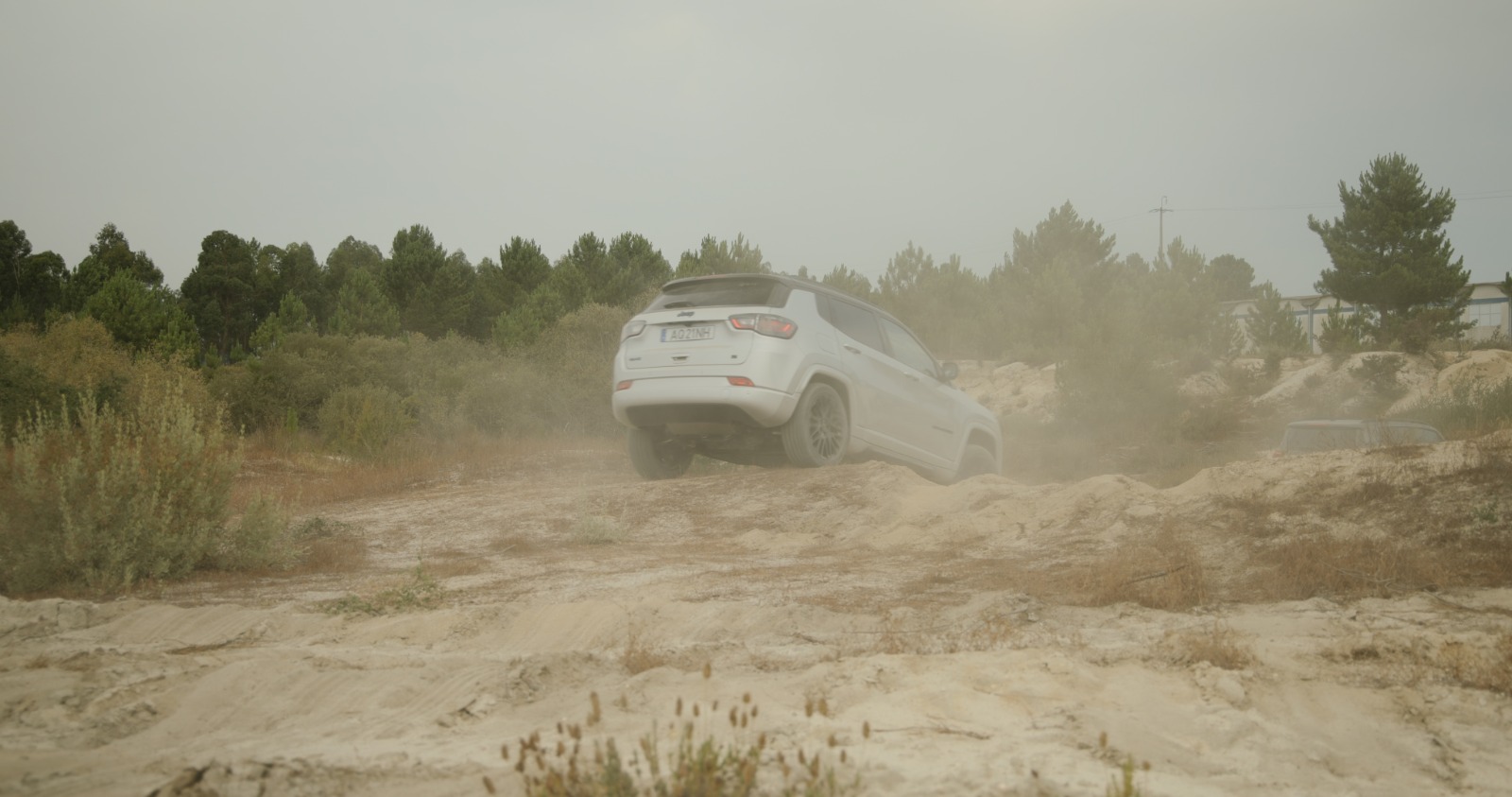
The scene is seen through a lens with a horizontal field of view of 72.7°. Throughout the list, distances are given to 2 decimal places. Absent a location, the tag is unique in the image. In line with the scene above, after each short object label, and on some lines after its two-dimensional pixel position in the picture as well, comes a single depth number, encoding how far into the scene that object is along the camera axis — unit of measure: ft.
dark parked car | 38.86
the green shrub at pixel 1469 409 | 56.65
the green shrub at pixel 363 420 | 61.57
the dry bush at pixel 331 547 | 24.64
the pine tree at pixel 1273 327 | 114.52
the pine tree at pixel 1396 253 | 105.50
